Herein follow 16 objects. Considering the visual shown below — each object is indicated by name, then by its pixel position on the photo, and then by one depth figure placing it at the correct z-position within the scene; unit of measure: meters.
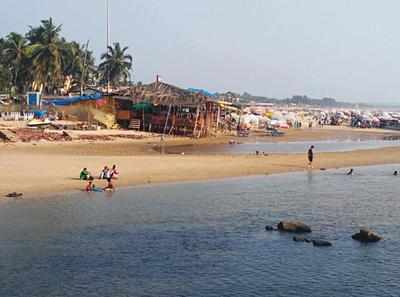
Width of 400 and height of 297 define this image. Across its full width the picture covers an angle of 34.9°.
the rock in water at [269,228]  21.61
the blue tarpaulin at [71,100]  64.19
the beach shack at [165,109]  63.50
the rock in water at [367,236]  20.19
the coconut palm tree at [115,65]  91.88
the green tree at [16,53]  74.69
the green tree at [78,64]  81.19
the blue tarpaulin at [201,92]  66.53
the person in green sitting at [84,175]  30.46
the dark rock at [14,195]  26.23
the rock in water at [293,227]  21.42
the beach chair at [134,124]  64.81
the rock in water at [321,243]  19.59
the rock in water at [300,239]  20.21
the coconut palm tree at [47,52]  71.38
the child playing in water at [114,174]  30.00
